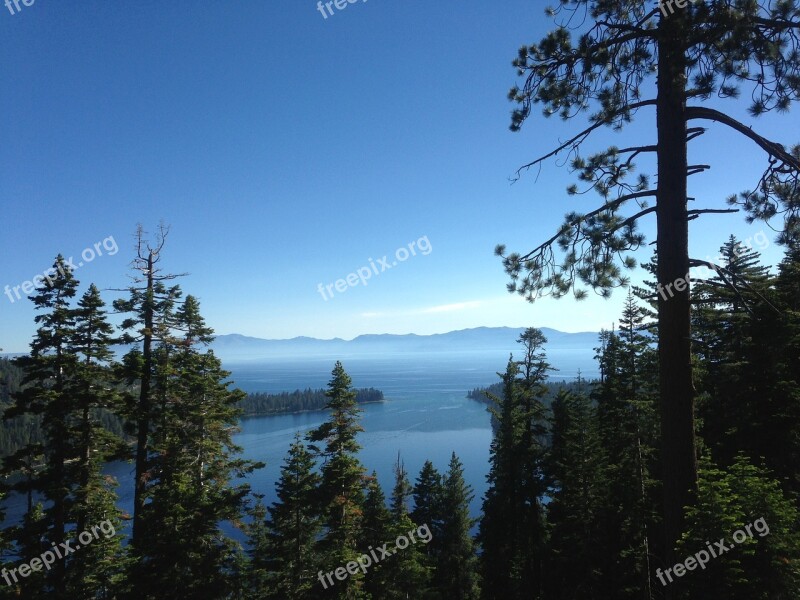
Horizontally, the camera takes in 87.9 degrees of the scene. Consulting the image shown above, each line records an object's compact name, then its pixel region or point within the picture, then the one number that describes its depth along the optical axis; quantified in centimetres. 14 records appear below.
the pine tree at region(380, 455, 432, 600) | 1392
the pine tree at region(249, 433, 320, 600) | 1393
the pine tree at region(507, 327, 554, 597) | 1898
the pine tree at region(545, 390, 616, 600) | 1656
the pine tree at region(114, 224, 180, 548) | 1369
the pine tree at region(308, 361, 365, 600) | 1353
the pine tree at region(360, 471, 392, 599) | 1402
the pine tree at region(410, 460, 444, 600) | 2427
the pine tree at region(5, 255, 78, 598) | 1208
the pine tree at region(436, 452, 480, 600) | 2278
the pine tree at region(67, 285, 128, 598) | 1176
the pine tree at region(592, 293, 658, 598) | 1440
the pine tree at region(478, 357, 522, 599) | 1914
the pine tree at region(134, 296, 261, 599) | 1245
